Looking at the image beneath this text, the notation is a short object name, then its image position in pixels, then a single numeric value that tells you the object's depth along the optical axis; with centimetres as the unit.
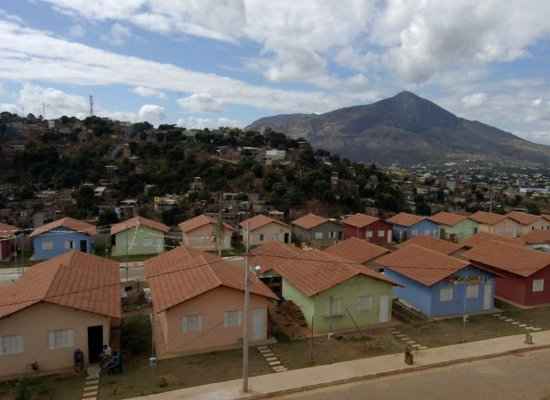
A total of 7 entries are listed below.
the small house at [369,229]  4875
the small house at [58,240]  3741
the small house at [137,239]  3934
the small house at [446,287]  2311
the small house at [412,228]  5184
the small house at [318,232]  4759
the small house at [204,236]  4241
